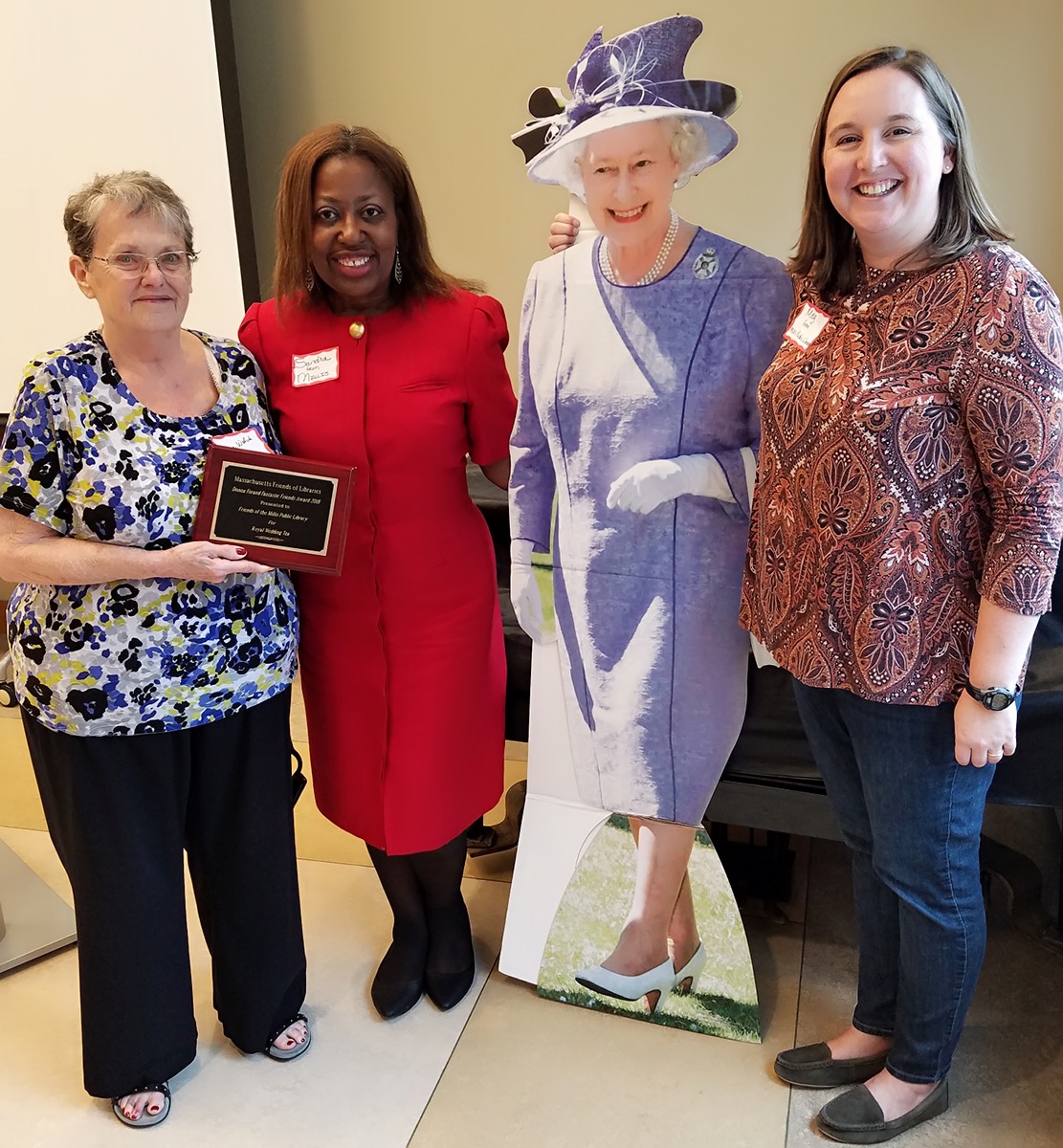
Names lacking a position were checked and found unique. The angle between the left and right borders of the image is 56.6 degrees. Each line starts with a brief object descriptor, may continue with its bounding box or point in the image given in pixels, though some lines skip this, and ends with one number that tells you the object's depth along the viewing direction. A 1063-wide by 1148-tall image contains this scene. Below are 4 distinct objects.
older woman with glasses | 1.41
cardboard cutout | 1.54
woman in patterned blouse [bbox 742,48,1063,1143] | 1.19
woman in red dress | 1.56
